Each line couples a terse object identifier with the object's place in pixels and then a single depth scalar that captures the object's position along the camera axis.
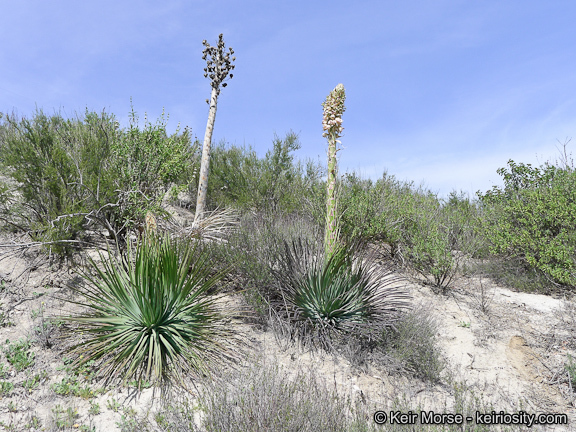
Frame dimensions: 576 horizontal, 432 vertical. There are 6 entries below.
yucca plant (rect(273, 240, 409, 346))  5.77
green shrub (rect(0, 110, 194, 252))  7.22
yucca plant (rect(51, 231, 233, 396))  4.71
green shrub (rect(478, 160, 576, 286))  9.12
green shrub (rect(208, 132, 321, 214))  13.62
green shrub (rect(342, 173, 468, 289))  9.16
